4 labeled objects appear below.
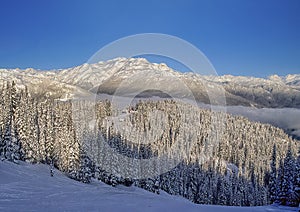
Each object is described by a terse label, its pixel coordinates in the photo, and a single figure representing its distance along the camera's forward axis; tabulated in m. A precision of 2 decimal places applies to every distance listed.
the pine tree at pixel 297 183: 37.40
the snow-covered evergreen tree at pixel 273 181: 53.09
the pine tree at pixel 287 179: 44.37
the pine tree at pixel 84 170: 65.06
